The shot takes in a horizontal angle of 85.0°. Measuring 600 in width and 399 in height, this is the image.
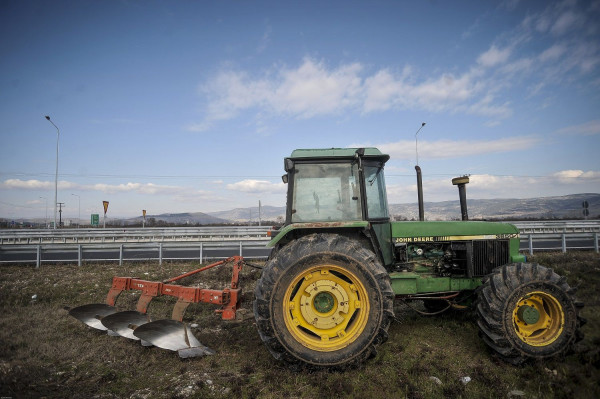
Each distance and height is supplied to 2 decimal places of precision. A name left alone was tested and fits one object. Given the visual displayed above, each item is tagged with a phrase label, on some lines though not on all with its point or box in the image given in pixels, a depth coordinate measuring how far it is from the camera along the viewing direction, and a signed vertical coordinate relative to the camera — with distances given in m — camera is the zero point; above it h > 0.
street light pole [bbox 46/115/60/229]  19.83 +1.88
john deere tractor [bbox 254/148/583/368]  3.43 -0.85
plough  4.07 -1.32
